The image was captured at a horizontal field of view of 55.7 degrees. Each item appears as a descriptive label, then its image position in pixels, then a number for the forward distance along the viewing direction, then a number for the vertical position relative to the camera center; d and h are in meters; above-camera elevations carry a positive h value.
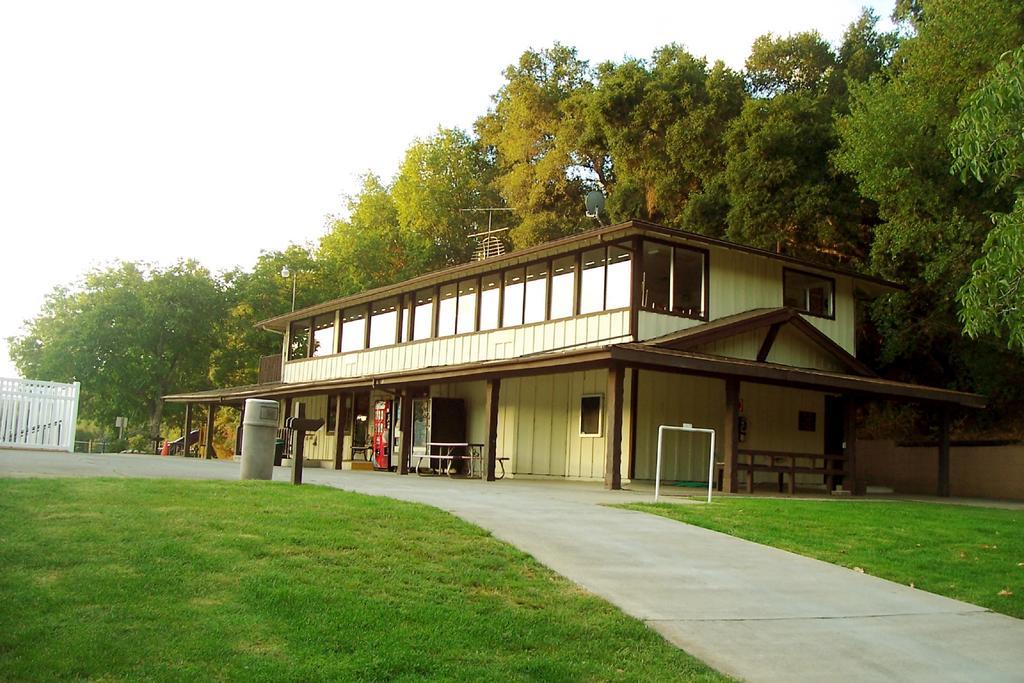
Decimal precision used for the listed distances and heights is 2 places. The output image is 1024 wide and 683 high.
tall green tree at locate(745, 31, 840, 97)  37.06 +15.29
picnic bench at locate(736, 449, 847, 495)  18.83 -0.07
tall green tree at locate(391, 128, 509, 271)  51.50 +13.59
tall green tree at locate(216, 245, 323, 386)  49.22 +6.19
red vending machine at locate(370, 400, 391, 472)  26.89 +0.13
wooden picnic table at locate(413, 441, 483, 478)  22.95 -0.26
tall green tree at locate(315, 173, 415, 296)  51.50 +10.54
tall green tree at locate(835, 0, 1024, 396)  22.28 +6.82
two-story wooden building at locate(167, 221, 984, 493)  19.28 +1.90
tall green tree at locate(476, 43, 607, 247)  40.56 +13.47
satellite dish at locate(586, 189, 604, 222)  27.51 +7.11
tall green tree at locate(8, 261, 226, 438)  47.19 +4.52
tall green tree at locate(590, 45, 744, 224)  33.41 +11.62
